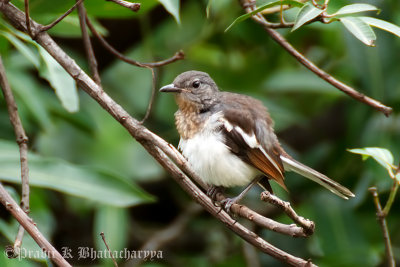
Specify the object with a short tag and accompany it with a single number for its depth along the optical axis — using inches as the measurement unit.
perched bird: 251.9
